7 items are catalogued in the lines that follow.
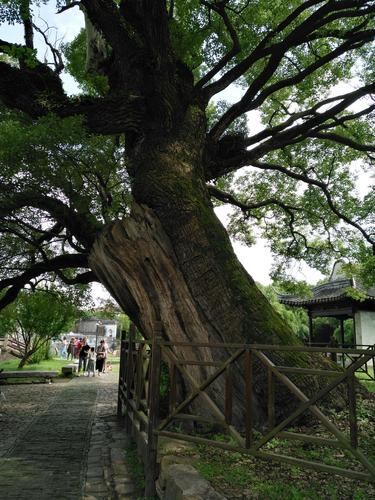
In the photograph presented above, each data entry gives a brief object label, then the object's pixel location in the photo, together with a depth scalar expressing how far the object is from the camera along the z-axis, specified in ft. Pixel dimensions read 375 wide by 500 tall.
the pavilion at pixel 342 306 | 61.00
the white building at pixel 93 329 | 142.60
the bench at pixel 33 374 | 50.46
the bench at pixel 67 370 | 57.00
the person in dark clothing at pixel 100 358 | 61.56
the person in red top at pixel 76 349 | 96.84
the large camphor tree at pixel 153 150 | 18.98
